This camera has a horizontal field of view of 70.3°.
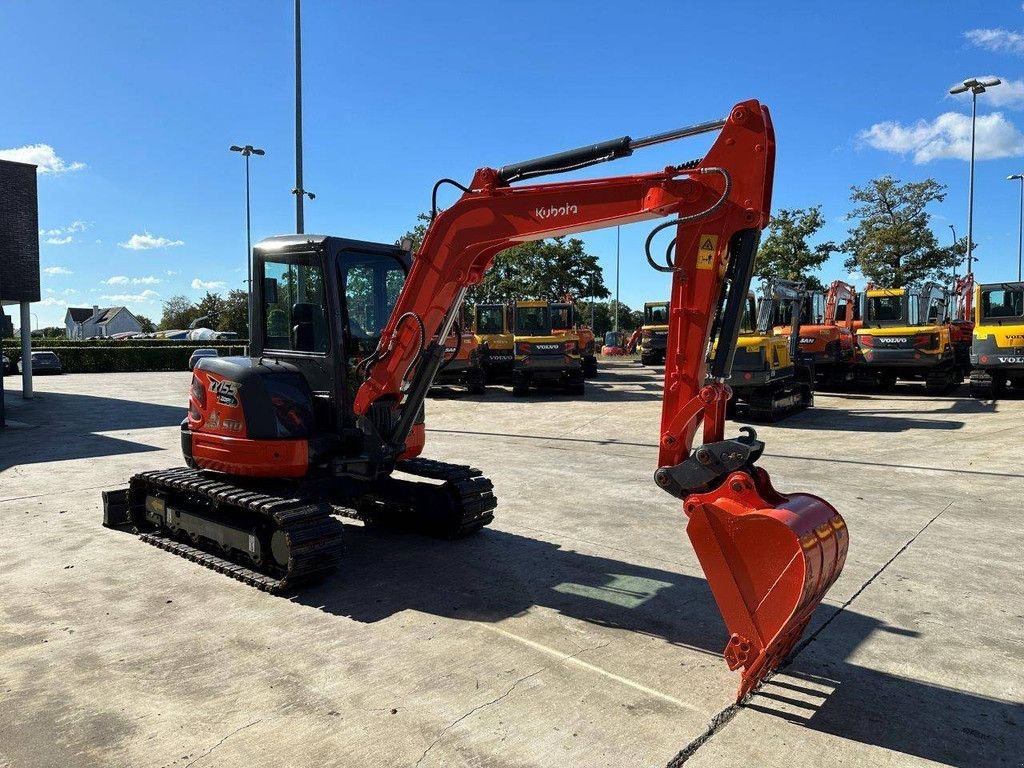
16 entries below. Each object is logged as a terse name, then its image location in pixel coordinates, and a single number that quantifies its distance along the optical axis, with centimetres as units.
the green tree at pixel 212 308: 8725
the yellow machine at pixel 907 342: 1923
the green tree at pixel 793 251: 3462
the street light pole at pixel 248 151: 3480
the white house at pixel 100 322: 10725
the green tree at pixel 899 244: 3794
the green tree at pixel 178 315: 9352
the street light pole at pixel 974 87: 2614
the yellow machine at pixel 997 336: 1717
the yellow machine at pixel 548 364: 2020
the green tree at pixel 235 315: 7631
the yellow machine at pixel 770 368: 1479
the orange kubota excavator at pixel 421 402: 391
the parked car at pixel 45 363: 3350
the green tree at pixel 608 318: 8806
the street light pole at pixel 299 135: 1463
